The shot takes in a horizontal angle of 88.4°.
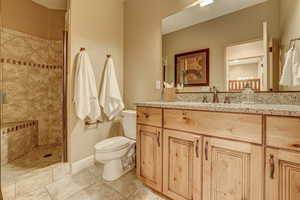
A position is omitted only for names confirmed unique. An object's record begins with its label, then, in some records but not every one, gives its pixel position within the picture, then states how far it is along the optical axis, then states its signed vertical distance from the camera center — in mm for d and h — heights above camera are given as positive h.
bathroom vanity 888 -375
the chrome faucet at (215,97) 1714 +27
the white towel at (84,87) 1927 +155
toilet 1746 -622
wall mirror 1394 +590
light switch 2227 +208
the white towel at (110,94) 2271 +78
